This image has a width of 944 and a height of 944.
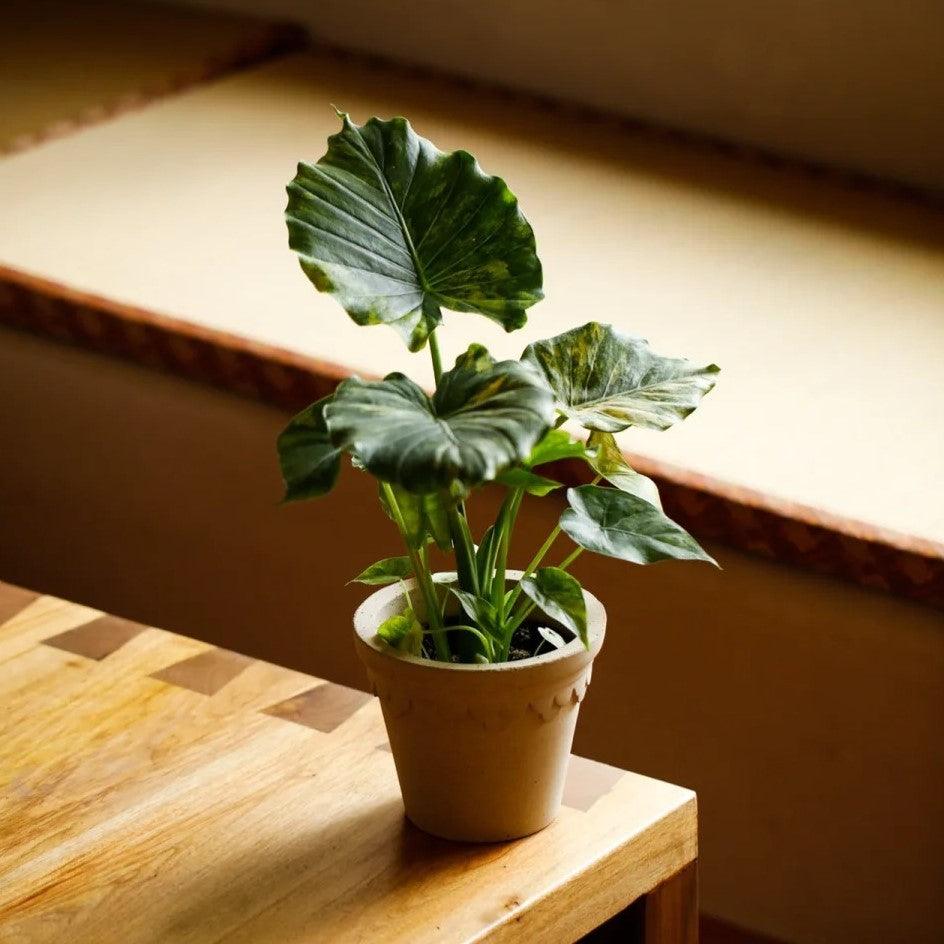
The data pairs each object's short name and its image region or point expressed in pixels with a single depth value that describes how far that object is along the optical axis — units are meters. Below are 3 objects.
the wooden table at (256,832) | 2.19
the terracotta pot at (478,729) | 2.16
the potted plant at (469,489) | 2.14
